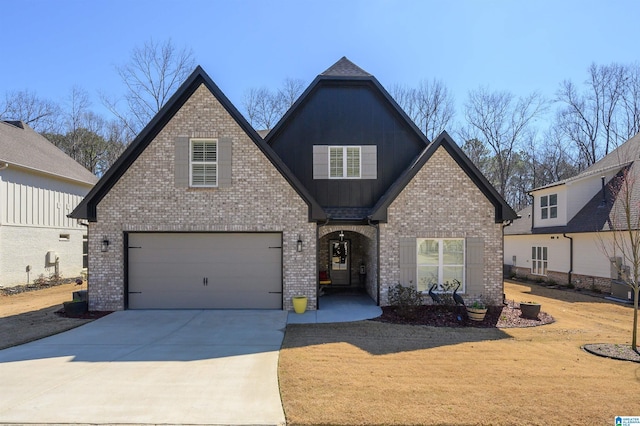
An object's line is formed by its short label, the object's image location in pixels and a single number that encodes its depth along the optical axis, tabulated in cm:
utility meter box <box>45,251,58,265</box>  1880
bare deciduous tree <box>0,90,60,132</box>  3057
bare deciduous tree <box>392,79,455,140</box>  3167
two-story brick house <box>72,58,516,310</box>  1143
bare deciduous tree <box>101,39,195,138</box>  2511
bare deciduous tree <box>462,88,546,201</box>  3303
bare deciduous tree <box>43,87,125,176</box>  3338
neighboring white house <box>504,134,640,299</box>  1617
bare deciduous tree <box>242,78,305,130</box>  3094
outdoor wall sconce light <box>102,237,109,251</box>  1138
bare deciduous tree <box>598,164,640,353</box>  1463
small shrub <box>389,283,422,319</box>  1116
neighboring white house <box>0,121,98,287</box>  1639
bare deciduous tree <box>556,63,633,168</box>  3156
